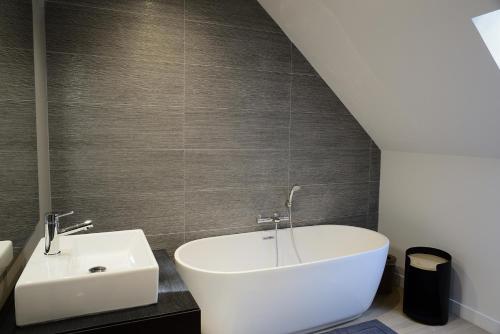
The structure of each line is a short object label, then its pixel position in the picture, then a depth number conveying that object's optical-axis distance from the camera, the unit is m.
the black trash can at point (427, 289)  2.67
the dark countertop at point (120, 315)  1.34
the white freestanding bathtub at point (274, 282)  2.18
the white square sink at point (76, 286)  1.34
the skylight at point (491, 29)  1.86
